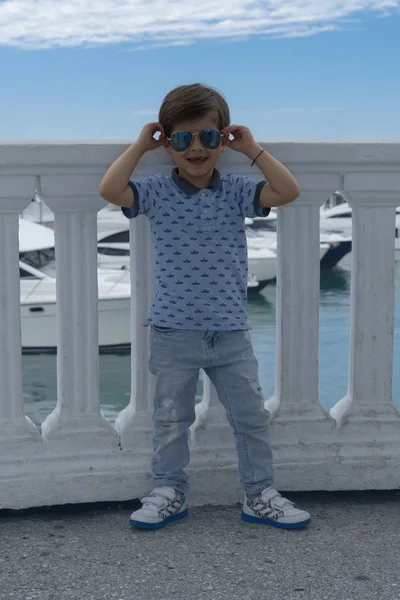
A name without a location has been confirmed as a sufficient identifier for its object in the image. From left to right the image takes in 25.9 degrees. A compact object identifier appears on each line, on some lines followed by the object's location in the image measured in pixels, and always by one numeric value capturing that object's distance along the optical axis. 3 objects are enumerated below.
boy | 2.79
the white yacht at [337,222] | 42.97
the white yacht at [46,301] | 18.34
